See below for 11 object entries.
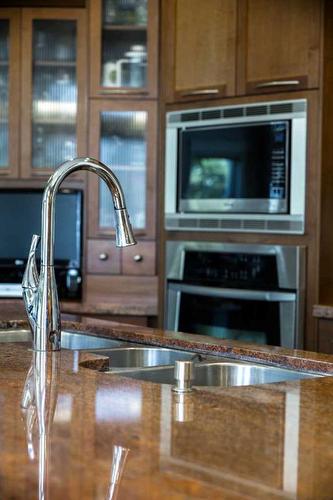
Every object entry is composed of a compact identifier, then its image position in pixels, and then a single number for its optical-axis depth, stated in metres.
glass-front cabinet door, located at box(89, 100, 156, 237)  3.96
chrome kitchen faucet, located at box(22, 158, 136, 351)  1.71
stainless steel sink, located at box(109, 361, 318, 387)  1.80
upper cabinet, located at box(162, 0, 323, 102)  3.40
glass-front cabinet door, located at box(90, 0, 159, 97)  3.97
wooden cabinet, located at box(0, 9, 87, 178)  4.08
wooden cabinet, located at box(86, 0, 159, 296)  3.96
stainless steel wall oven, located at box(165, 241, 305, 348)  3.40
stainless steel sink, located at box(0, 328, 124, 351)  2.27
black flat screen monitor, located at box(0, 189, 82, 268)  4.13
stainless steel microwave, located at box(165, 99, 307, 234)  3.41
